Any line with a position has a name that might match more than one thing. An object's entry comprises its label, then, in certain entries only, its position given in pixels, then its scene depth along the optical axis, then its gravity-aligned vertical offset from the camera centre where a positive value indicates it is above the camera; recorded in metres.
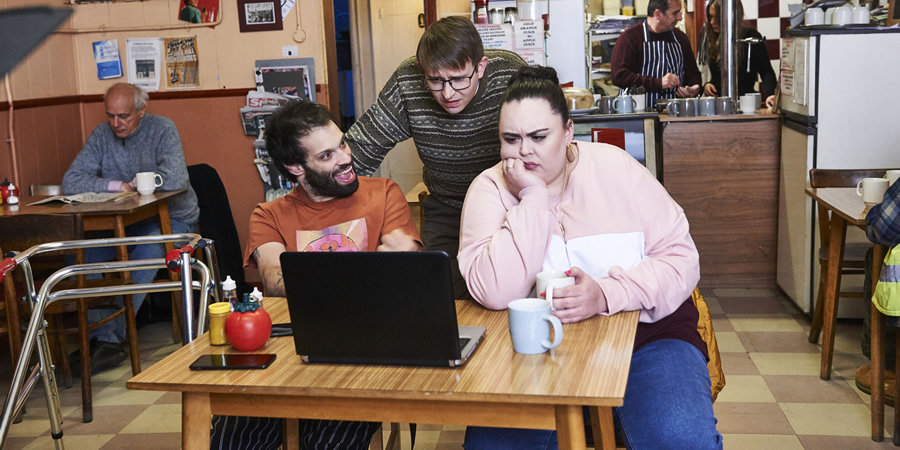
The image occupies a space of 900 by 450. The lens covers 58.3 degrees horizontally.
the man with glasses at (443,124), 2.17 -0.09
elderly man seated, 3.88 -0.27
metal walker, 1.81 -0.41
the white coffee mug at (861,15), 3.47 +0.25
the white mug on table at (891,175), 2.54 -0.32
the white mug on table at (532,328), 1.27 -0.37
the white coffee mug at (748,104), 4.30 -0.13
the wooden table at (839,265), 2.47 -0.67
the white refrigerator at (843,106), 3.47 -0.14
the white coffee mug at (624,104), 4.30 -0.10
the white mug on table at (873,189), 2.64 -0.38
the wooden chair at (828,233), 3.06 -0.61
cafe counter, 4.20 -0.55
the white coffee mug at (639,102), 4.38 -0.10
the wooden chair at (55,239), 2.96 -0.56
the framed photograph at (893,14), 3.60 +0.26
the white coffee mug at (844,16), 3.49 +0.25
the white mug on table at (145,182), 3.71 -0.35
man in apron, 5.18 +0.19
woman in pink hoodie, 1.50 -0.33
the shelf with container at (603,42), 5.85 +0.31
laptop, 1.20 -0.32
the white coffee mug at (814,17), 3.58 +0.26
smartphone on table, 1.31 -0.42
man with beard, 2.00 -0.28
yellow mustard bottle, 1.45 -0.39
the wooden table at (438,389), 1.14 -0.42
